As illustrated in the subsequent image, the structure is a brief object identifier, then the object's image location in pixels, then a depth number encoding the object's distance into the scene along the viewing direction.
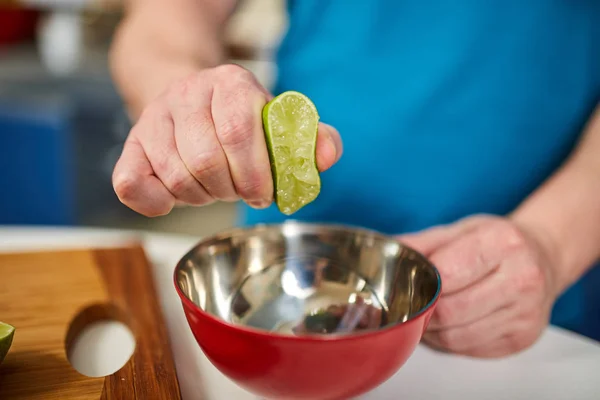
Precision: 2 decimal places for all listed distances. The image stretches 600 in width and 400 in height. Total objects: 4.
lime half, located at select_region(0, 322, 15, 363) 0.53
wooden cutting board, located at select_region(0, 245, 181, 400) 0.55
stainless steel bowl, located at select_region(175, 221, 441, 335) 0.64
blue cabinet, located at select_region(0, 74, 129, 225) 2.31
